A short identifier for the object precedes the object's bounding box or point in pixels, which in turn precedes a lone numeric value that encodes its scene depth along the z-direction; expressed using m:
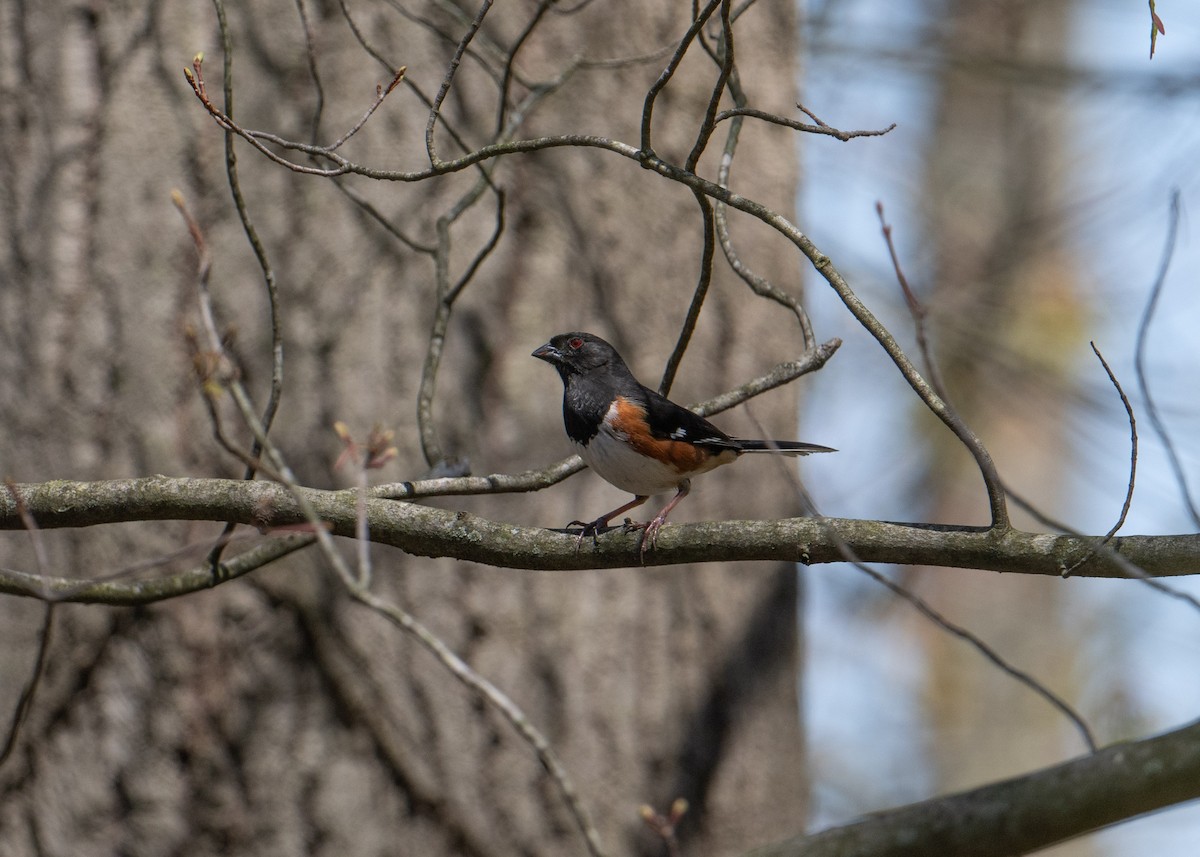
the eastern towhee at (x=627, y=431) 6.64
